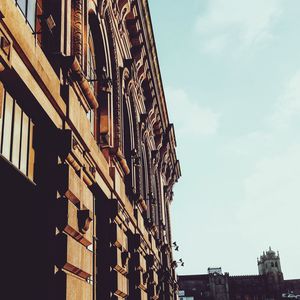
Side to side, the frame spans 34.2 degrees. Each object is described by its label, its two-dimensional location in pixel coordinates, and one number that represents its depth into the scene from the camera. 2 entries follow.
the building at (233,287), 91.28
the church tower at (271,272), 93.88
